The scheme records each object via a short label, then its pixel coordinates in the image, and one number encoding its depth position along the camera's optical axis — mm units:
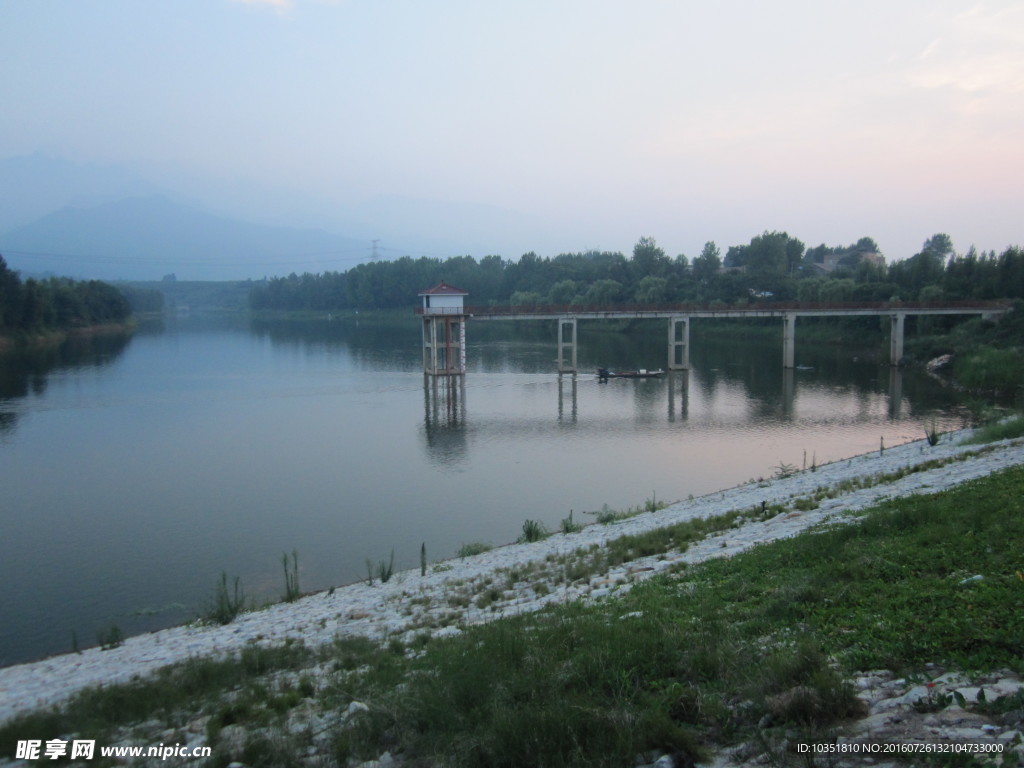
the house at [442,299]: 56469
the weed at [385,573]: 16781
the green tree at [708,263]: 120031
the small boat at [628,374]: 59000
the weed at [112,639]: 13628
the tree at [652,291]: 105312
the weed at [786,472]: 24195
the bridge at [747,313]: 60812
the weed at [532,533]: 20047
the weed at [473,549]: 19078
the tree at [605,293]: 110938
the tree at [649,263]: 121688
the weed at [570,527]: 20036
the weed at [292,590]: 15906
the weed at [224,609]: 14407
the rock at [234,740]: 7526
